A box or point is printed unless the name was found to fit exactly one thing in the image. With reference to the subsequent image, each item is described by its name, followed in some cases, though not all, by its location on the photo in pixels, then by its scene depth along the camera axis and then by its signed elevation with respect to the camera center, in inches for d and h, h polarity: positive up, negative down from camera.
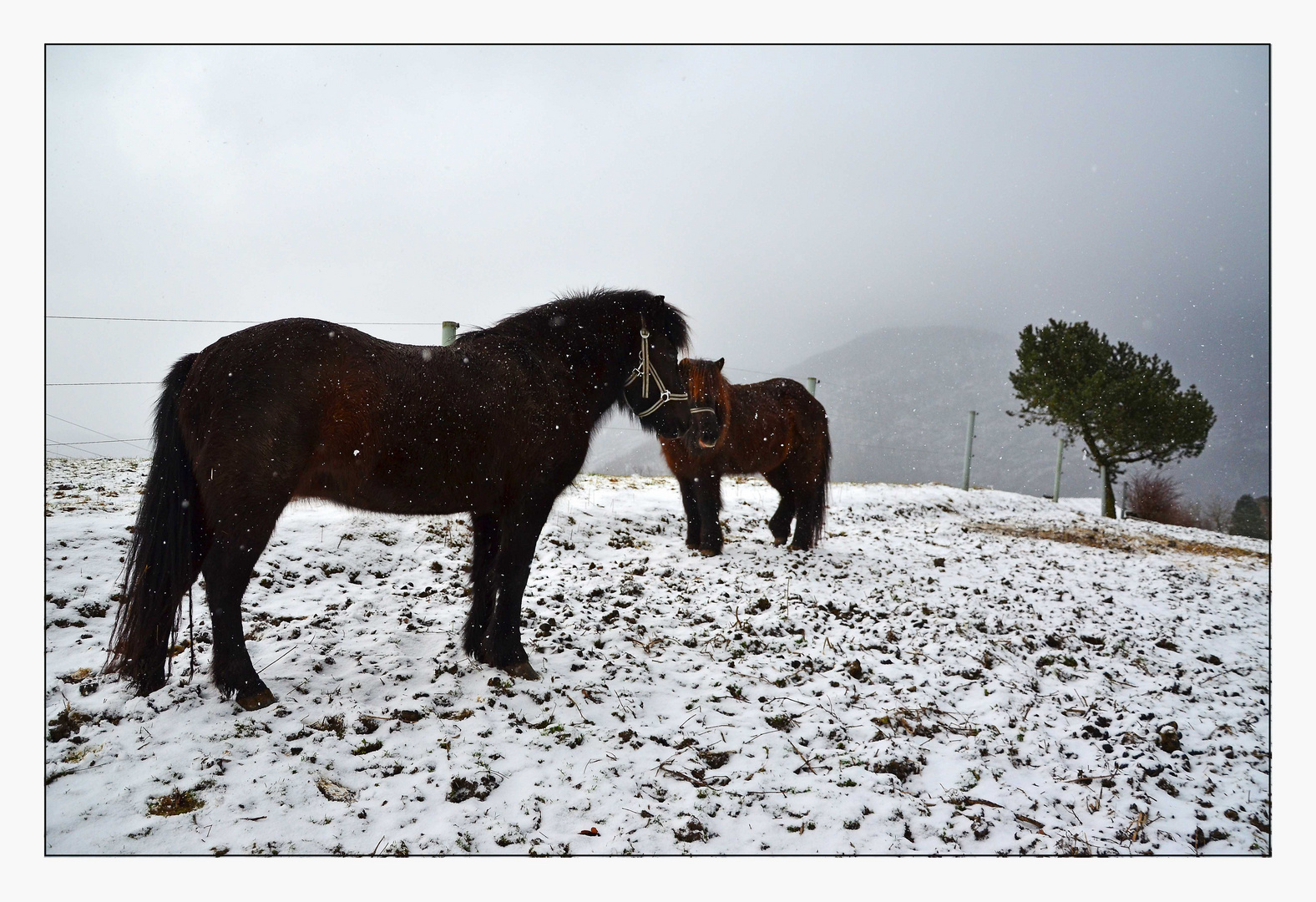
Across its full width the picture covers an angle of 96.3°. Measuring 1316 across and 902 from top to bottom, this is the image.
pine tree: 671.1 +71.1
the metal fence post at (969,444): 613.2 +14.4
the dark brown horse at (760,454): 256.8 +1.6
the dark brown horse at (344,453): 112.2 +0.3
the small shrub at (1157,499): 700.7 -50.8
